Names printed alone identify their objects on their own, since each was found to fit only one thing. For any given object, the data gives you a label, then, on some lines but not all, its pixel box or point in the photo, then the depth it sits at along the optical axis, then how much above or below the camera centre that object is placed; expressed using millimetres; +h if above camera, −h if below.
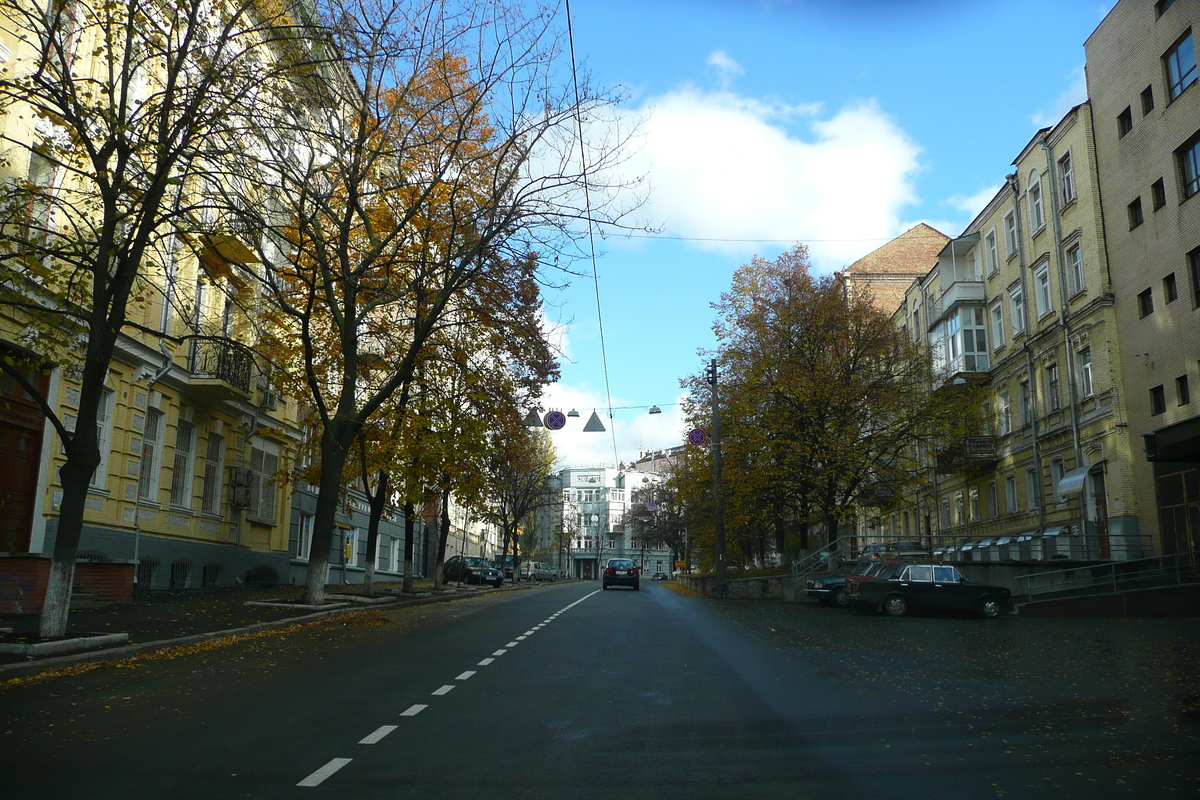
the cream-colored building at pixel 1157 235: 28797 +10951
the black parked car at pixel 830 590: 31422 +364
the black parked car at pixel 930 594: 27016 +252
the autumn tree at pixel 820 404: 37062 +7230
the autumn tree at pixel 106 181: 13477 +5704
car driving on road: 53125 +1250
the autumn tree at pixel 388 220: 19438 +8191
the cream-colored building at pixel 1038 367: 32750 +8666
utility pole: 39594 +4166
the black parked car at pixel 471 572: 52125 +1291
